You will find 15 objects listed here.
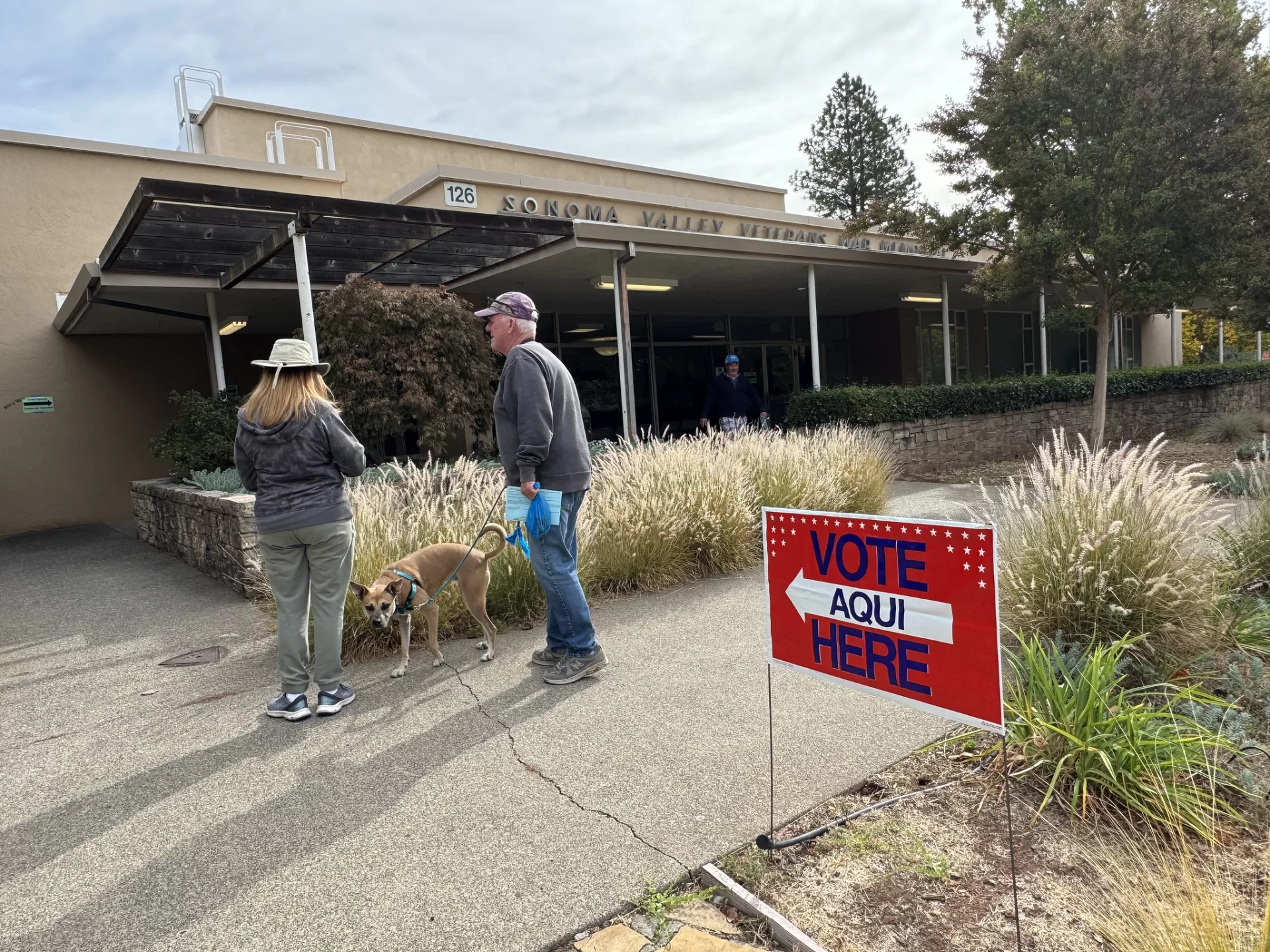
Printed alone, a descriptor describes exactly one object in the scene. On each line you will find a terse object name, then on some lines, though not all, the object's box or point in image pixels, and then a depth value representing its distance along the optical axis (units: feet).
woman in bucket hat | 11.93
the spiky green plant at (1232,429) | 46.24
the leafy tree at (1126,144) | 33.81
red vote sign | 6.68
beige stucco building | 36.29
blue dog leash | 13.47
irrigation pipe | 7.95
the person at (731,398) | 36.06
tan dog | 13.87
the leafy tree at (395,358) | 27.48
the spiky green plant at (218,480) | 25.14
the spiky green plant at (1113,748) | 8.28
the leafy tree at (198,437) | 30.99
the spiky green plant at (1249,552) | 14.08
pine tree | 129.70
